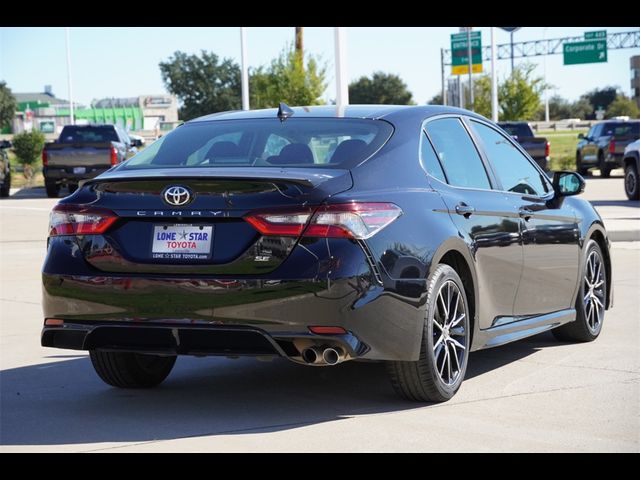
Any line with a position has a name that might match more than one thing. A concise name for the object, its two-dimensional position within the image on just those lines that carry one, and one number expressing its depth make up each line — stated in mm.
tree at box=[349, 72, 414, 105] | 141375
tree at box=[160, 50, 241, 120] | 119562
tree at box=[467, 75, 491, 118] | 73062
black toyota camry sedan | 5797
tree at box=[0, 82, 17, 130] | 116438
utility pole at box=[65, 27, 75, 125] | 64619
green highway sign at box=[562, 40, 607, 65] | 83812
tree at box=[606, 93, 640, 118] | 120938
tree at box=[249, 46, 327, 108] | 53844
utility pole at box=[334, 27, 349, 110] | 21469
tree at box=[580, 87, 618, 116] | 166750
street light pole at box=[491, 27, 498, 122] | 44312
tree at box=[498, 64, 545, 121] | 62938
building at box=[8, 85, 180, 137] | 147500
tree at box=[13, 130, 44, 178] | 52656
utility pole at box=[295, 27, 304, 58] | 51094
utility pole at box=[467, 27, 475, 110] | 69625
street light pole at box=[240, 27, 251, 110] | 34969
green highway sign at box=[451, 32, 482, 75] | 83500
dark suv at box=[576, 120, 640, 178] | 39188
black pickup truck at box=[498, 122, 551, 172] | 38531
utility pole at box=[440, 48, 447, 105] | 96125
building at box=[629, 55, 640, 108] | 156738
